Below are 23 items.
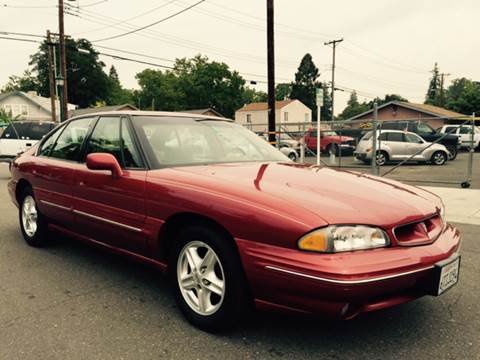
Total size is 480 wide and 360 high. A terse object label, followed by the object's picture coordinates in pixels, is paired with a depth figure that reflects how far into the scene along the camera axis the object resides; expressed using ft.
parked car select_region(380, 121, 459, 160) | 62.44
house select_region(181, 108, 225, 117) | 192.65
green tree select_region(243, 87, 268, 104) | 311.68
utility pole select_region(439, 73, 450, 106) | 205.54
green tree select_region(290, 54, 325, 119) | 256.11
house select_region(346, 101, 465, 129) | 133.18
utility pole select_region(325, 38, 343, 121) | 172.04
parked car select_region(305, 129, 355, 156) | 50.14
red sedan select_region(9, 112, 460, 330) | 7.50
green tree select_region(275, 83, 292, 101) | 359.66
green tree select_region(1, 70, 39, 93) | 257.34
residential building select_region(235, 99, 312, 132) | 200.98
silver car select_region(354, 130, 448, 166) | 54.13
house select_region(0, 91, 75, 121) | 191.11
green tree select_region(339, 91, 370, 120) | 382.22
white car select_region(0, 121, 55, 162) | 43.34
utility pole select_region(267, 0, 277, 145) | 49.49
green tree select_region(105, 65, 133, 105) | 259.19
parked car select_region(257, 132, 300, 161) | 59.97
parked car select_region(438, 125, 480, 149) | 78.22
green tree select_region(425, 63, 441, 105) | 391.83
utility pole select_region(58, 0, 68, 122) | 80.06
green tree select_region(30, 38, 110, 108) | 232.94
